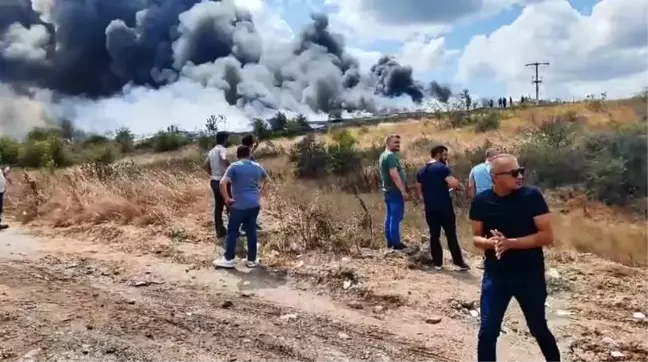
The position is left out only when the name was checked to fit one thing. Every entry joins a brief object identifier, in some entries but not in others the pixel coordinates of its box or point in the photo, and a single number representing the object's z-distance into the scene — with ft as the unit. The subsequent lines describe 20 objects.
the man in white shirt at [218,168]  31.50
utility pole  175.44
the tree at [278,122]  142.31
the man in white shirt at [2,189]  39.97
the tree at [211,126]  144.98
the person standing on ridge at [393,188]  27.63
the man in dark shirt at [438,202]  25.81
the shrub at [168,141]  134.51
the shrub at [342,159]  69.15
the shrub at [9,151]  122.31
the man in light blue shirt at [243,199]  26.37
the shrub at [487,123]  102.76
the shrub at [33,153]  114.01
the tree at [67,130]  173.06
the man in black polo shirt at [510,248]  13.99
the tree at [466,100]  127.13
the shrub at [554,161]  56.39
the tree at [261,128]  134.51
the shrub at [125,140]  138.21
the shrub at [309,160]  71.26
